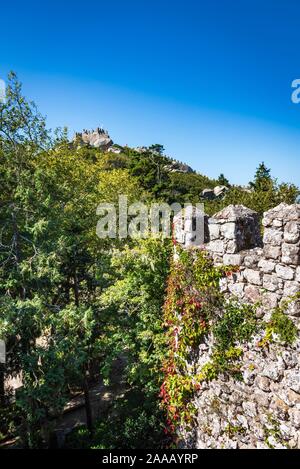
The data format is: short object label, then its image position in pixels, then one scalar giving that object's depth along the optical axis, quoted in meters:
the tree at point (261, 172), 51.62
